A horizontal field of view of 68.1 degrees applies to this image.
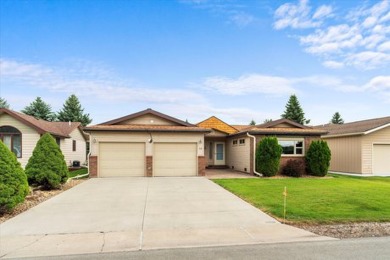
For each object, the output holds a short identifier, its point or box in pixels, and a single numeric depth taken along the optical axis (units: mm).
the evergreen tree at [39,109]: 45656
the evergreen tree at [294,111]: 46094
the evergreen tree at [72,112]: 48094
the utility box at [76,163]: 25538
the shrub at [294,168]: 18188
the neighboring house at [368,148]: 19734
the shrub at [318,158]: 18547
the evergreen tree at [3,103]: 47281
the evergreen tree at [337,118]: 59978
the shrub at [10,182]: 7977
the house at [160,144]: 17766
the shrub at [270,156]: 17938
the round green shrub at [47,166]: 12703
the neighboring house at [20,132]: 19203
